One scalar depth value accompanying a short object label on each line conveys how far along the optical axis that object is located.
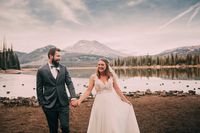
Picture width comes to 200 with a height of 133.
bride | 4.30
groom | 4.04
